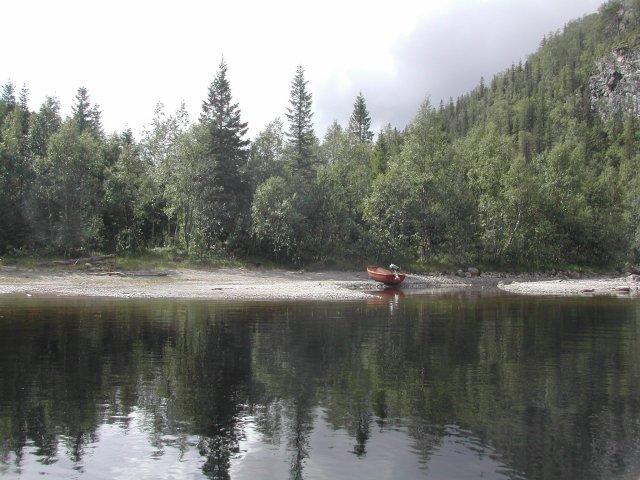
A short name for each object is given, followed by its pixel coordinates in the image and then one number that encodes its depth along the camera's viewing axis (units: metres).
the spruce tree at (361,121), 110.38
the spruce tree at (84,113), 90.88
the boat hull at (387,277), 49.81
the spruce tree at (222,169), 59.84
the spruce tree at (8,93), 90.44
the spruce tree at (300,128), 72.69
